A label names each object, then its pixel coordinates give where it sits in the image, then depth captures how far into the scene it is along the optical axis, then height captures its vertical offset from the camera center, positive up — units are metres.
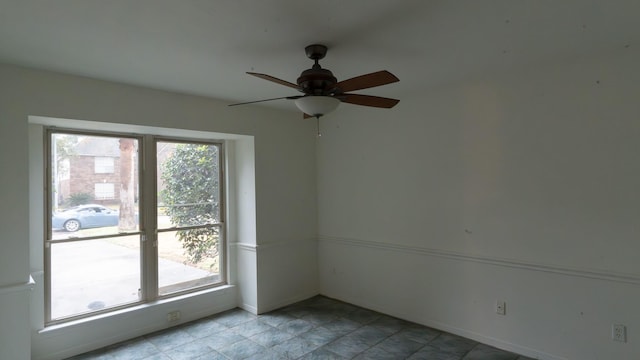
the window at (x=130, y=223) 3.32 -0.34
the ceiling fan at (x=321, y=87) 2.24 +0.66
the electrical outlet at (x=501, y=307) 3.22 -1.19
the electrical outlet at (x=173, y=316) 3.82 -1.40
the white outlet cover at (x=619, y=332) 2.63 -1.19
